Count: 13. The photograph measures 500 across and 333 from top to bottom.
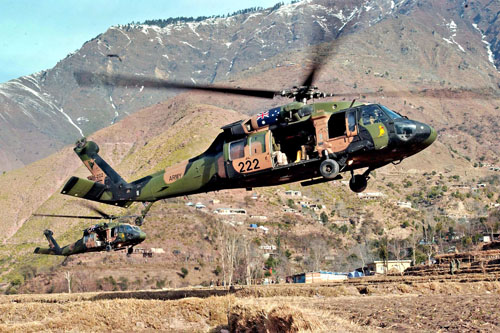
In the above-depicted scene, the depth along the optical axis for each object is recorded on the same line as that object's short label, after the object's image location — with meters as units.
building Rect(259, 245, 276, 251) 110.81
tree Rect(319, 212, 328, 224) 142.25
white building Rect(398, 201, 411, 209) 165.70
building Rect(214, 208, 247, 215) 123.95
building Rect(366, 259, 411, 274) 88.25
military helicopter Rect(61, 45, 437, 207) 22.06
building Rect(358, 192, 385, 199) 165.88
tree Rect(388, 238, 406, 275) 118.00
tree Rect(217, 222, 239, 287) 87.28
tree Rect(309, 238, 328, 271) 106.38
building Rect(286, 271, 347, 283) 75.69
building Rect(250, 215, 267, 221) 128.20
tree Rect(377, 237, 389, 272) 82.06
